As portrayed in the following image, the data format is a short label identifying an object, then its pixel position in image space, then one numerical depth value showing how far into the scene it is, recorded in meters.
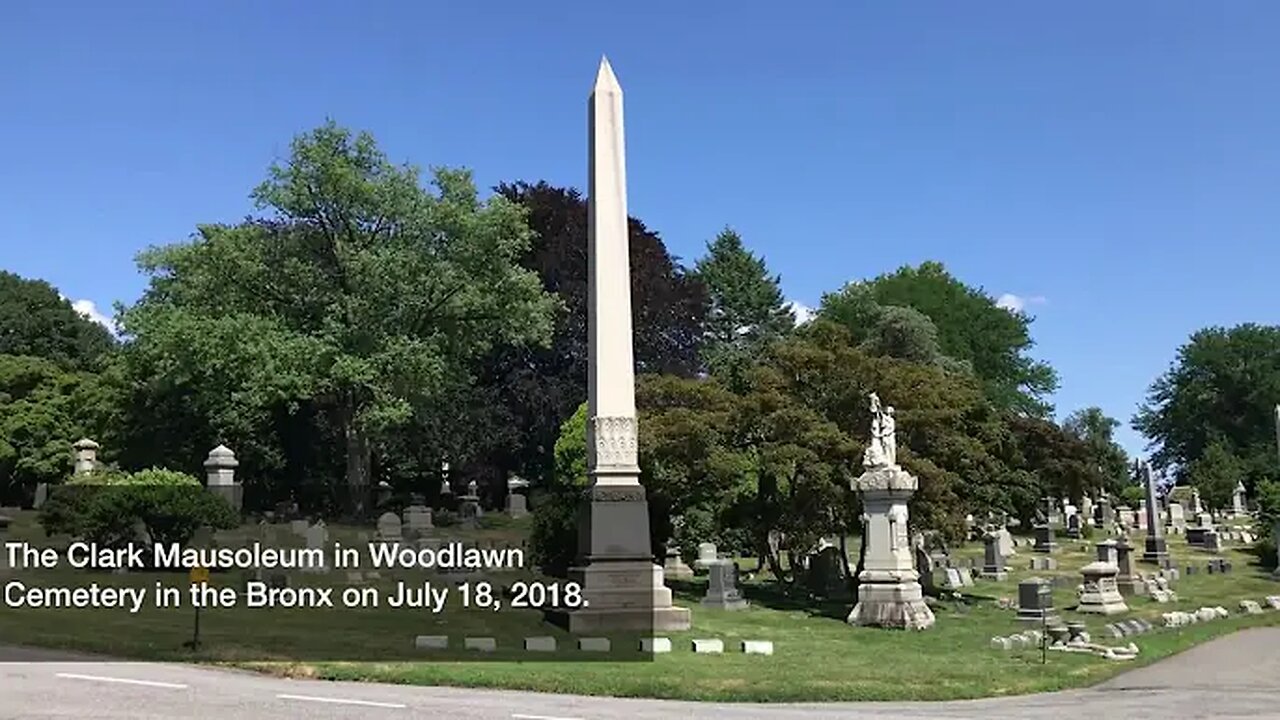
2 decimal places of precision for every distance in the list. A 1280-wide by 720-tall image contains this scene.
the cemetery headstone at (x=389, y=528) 31.83
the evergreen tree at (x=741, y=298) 77.94
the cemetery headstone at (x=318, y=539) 27.30
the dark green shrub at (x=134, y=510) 22.92
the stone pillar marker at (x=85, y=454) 41.34
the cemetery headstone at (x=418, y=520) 35.62
